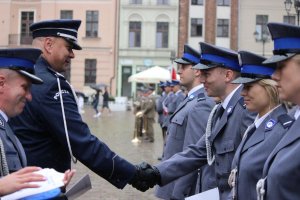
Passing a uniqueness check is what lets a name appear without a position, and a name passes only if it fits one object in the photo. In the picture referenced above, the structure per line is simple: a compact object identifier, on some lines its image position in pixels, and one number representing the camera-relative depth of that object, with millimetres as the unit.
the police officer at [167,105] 15152
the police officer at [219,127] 4398
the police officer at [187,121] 5484
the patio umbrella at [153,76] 27253
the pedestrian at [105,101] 36375
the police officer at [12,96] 3131
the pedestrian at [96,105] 33250
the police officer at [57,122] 3994
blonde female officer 3627
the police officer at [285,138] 2881
